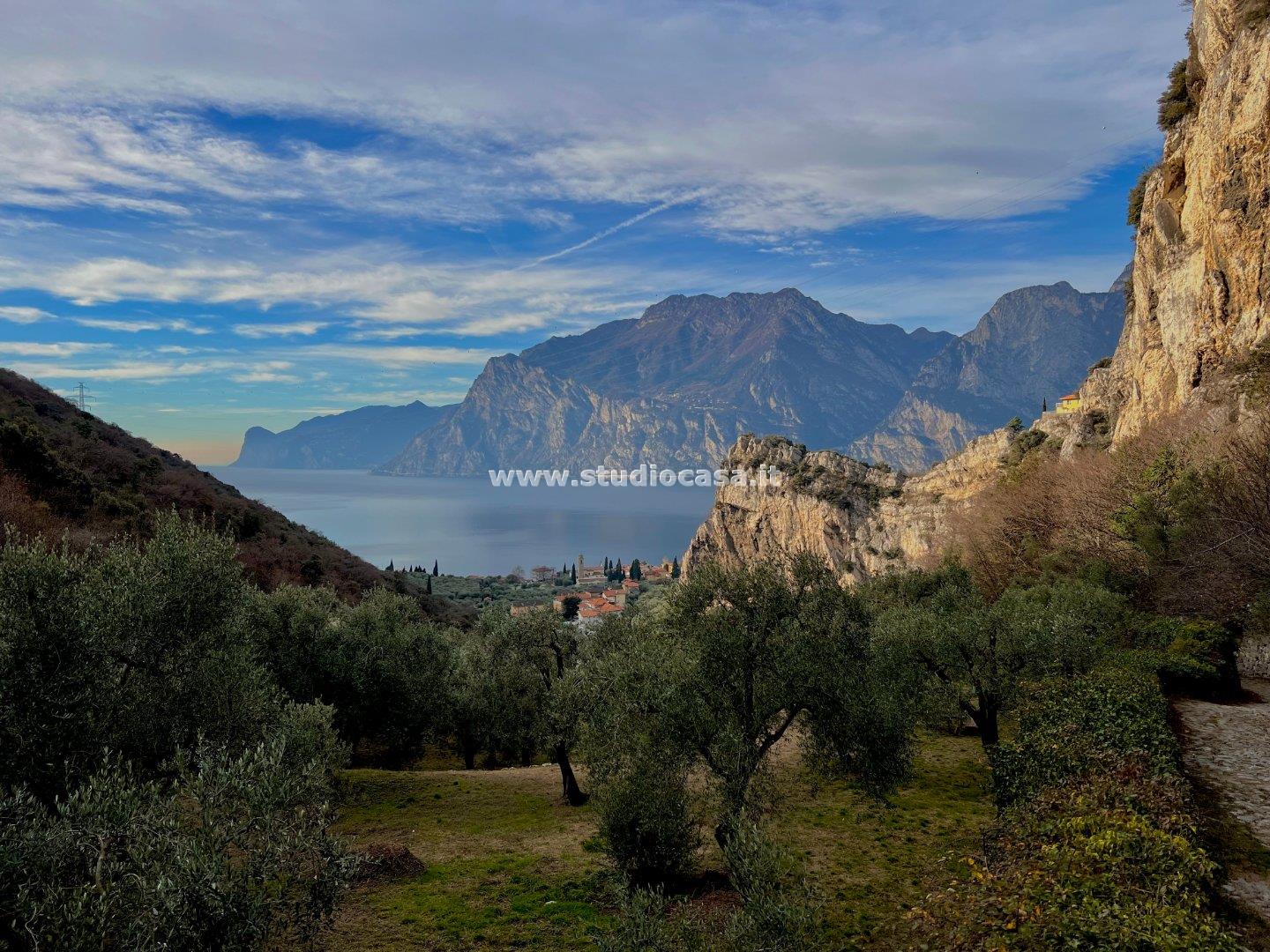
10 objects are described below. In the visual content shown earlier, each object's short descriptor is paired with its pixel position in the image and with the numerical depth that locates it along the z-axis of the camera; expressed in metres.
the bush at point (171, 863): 7.96
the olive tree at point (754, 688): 15.55
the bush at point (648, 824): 15.79
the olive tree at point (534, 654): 27.77
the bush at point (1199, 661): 23.80
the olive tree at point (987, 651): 25.34
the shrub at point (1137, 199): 55.97
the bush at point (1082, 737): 13.64
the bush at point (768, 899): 9.67
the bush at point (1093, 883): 7.62
